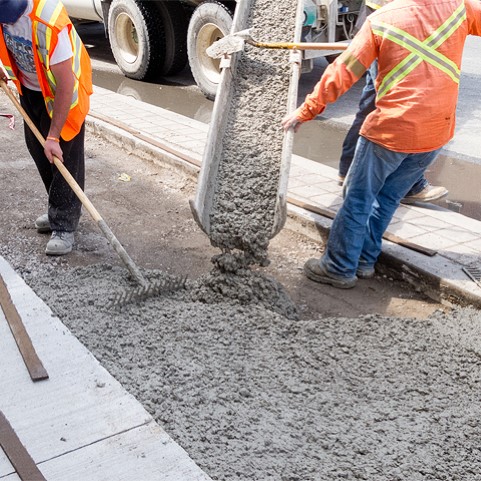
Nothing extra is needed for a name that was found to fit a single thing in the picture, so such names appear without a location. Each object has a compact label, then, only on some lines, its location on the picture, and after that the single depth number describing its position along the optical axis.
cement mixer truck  7.47
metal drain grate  3.97
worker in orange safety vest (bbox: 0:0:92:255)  3.76
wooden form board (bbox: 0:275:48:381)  2.83
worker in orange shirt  3.60
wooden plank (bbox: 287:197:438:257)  4.28
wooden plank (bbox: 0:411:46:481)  2.27
